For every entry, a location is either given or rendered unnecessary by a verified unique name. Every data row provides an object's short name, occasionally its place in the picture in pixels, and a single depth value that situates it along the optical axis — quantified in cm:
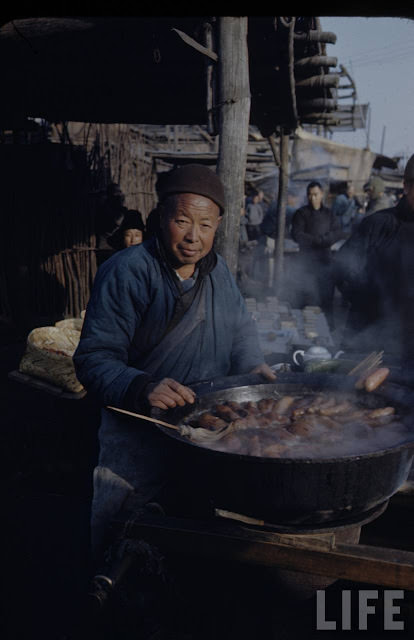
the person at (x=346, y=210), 1490
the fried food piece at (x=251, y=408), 237
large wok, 174
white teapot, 370
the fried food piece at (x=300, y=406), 236
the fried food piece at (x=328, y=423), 223
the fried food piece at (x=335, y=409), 236
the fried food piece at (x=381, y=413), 229
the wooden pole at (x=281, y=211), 973
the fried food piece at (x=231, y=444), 199
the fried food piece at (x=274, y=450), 192
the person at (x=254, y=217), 1522
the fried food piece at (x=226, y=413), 225
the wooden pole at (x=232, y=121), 407
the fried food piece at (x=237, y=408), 231
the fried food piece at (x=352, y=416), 230
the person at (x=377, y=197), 1145
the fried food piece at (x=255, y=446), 192
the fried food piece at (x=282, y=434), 213
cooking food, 201
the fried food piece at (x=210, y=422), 215
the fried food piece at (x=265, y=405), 242
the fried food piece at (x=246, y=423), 218
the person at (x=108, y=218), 830
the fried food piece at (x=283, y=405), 239
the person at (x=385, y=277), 391
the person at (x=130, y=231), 635
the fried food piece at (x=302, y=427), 216
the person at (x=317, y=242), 900
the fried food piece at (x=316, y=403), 240
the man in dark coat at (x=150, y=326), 242
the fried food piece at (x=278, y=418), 230
